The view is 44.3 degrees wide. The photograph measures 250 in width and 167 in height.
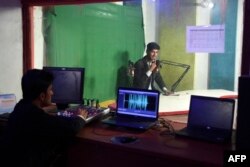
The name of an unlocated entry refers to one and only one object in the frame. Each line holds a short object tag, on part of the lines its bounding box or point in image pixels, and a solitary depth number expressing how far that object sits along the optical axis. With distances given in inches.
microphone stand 132.4
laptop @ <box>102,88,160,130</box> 77.6
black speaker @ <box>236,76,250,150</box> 57.1
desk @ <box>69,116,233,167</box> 57.9
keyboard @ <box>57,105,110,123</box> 78.6
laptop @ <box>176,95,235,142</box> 67.3
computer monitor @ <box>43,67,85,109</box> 87.6
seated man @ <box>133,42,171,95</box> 118.5
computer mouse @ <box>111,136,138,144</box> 65.7
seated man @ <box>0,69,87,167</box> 62.3
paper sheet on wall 85.7
